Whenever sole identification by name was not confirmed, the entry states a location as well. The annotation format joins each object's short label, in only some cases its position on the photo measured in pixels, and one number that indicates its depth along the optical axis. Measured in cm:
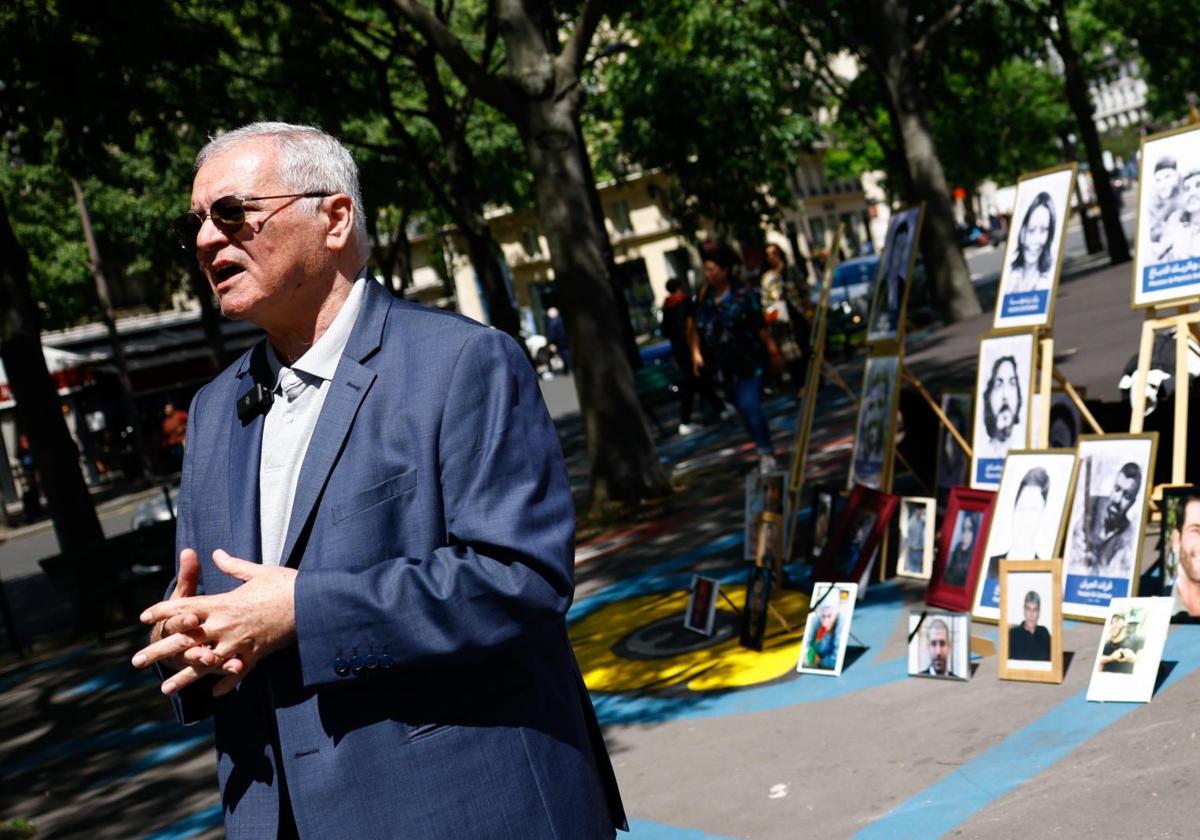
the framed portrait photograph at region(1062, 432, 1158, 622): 640
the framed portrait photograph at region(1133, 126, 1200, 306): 710
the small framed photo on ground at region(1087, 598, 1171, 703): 538
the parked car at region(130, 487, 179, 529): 1773
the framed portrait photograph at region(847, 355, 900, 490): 878
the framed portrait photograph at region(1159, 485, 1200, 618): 597
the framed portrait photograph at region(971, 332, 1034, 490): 775
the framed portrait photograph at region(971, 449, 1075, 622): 668
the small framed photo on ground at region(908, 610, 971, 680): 614
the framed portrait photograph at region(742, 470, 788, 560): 827
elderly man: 229
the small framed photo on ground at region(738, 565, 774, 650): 724
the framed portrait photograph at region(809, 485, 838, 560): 862
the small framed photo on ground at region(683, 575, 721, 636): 765
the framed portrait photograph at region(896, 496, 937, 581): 799
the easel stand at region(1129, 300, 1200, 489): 680
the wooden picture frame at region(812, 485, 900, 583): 789
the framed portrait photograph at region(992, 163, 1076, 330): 771
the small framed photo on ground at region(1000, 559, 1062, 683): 589
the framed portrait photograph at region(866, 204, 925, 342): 887
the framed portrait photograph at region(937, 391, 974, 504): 880
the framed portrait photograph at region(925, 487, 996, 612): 709
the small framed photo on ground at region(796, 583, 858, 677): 655
